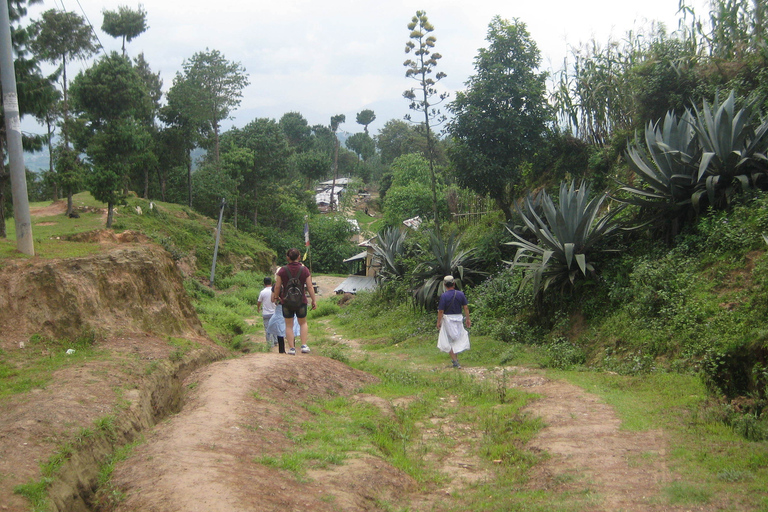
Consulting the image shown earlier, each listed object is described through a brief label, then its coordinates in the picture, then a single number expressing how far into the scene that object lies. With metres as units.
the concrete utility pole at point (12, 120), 8.99
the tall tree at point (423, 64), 17.62
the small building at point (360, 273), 34.69
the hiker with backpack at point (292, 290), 8.84
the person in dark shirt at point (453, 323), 9.42
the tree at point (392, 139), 82.25
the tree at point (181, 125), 42.56
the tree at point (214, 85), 44.41
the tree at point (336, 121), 93.38
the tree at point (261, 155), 49.94
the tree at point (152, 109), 40.81
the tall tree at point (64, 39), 30.62
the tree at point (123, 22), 38.38
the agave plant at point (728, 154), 8.95
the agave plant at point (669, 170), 9.44
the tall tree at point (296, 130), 77.94
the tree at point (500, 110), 16.45
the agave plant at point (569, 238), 10.09
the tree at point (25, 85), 11.51
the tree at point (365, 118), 110.06
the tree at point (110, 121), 25.86
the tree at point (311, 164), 63.81
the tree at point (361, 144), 101.67
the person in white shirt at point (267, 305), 11.05
